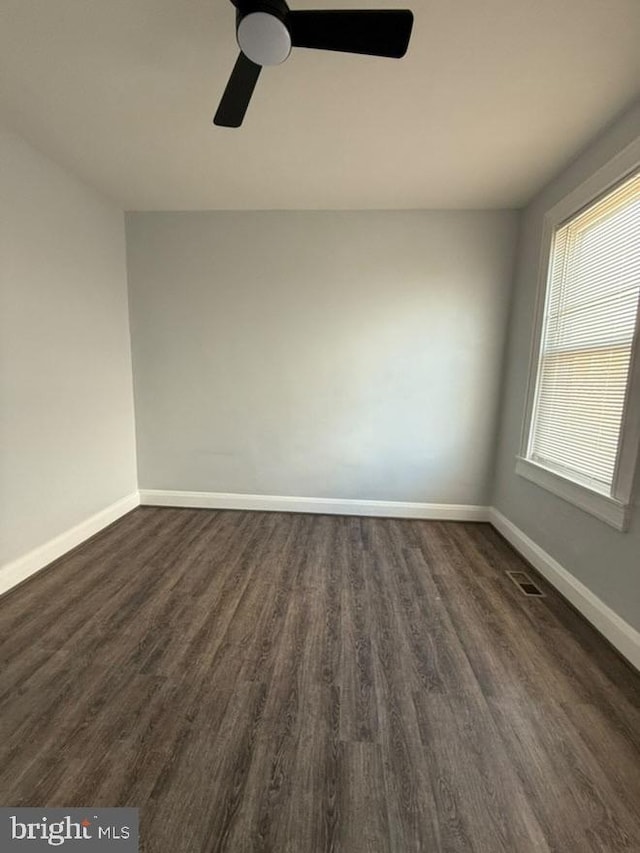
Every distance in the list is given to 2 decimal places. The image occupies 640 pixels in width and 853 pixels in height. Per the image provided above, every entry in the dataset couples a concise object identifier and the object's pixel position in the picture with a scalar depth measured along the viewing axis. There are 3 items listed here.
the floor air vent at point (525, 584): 2.24
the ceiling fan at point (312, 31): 1.15
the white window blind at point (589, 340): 1.88
